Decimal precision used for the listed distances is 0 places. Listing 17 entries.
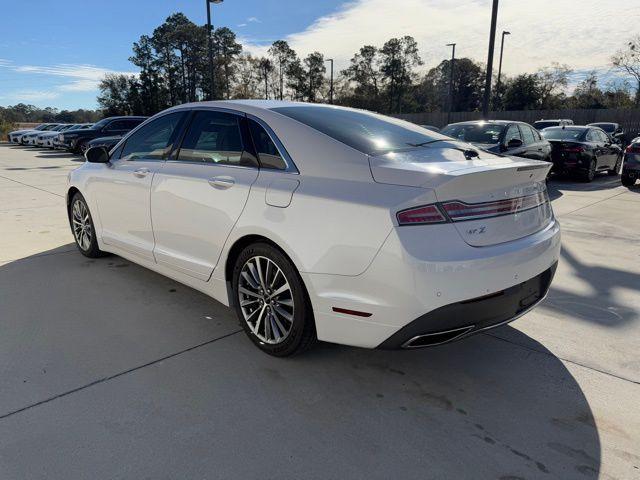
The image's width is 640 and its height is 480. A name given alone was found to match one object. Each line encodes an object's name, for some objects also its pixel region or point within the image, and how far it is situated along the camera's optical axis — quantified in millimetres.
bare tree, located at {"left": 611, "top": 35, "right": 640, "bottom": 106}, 38900
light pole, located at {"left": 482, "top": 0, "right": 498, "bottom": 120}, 15391
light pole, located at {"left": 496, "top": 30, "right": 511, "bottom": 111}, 37753
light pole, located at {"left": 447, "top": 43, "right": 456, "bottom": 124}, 39475
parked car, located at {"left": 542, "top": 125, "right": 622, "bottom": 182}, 11953
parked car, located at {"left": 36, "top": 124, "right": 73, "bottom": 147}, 26981
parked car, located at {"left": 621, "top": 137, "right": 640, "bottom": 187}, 11039
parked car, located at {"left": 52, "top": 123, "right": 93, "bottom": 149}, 23022
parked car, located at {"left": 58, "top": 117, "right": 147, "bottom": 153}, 19672
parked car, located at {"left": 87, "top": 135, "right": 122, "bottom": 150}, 16047
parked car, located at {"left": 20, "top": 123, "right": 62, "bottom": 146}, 29984
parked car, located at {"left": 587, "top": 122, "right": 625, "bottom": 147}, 22814
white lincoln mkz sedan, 2426
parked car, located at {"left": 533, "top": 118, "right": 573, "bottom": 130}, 21630
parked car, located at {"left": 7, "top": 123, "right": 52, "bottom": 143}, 33969
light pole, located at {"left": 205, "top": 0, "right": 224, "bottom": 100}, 19469
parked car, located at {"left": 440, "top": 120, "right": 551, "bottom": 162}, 9344
